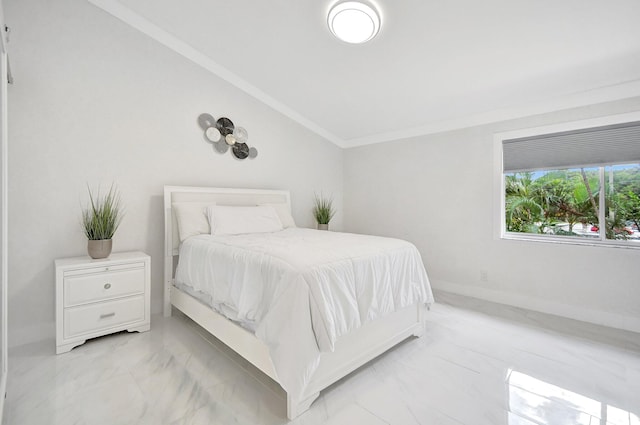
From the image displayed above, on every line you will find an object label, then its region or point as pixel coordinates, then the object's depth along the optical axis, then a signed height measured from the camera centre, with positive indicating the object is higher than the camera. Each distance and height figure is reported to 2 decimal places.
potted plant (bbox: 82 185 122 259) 2.38 -0.14
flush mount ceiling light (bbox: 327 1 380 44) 2.32 +1.52
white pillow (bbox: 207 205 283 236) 2.92 -0.11
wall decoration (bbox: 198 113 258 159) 3.35 +0.86
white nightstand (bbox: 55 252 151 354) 2.18 -0.68
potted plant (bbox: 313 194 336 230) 4.32 -0.02
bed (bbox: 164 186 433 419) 1.54 -0.57
